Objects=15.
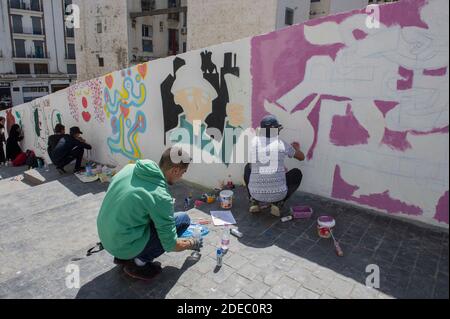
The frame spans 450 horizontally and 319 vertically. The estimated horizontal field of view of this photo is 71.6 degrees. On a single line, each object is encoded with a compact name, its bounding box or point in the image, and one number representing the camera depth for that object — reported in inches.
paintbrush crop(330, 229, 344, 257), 125.6
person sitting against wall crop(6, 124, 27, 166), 450.9
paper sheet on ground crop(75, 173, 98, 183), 297.7
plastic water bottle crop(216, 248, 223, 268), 123.4
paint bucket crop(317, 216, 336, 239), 138.7
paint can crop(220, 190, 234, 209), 179.6
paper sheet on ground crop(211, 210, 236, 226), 161.2
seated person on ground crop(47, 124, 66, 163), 340.7
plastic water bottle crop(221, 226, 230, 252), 133.8
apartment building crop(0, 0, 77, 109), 1397.6
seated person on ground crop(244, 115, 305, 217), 154.8
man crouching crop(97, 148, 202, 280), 102.3
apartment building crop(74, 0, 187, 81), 1111.0
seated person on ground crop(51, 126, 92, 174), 323.9
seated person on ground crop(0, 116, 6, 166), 466.9
